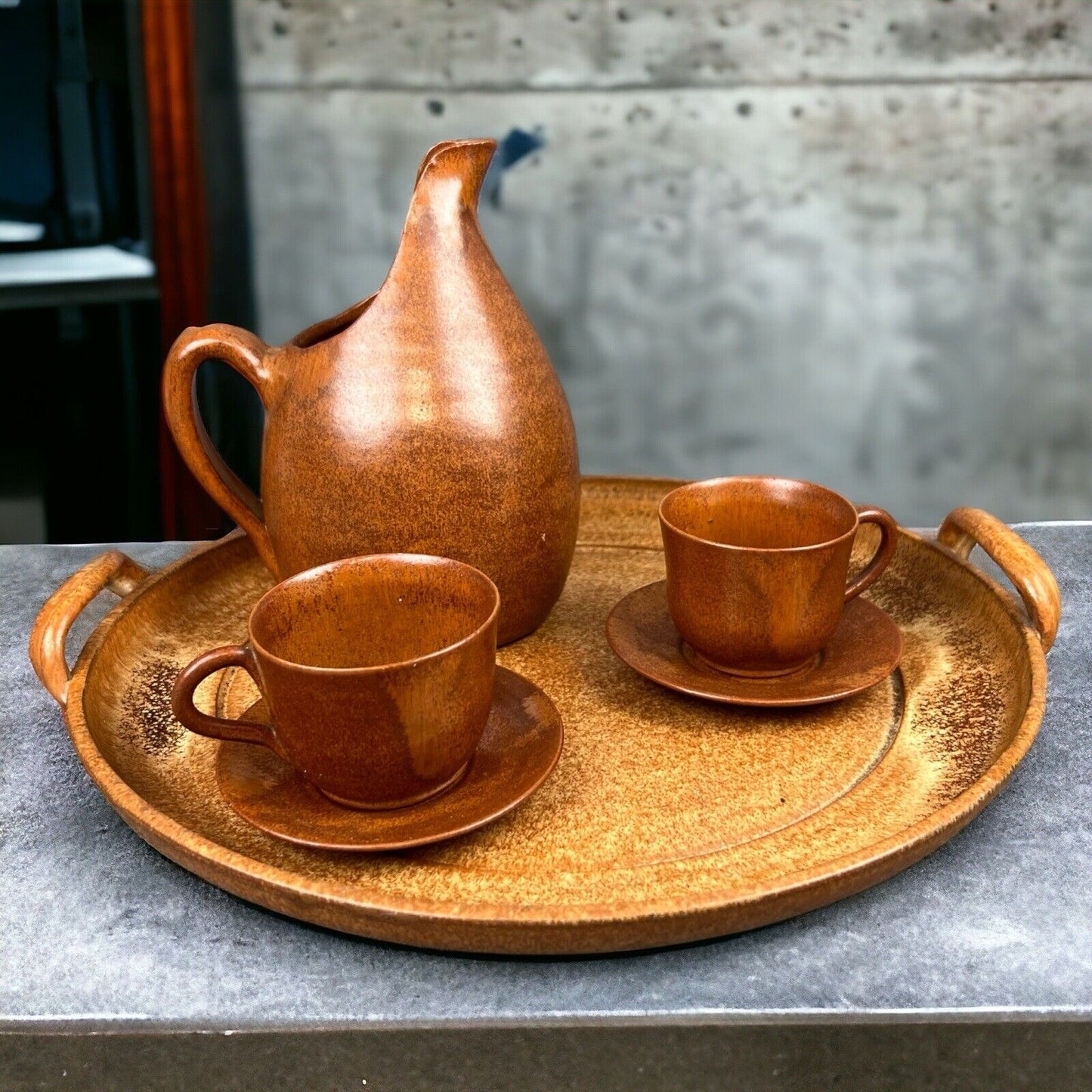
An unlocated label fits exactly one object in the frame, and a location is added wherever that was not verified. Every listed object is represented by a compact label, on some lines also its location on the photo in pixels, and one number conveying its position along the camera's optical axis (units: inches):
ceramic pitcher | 23.5
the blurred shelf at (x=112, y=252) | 56.4
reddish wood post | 55.4
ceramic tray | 17.3
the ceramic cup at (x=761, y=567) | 22.1
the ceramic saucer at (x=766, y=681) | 22.9
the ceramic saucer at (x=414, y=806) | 18.6
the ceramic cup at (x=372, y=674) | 17.9
